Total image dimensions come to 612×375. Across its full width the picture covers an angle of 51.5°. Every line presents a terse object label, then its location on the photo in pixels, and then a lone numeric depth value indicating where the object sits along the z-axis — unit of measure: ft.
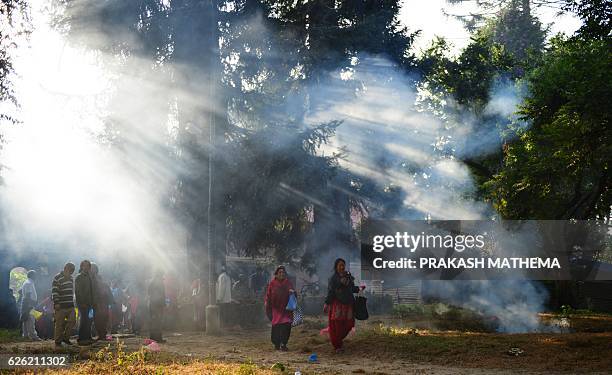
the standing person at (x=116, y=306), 57.16
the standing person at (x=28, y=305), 50.90
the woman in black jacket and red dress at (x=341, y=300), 40.57
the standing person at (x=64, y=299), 42.86
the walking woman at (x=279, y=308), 43.04
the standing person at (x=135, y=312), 55.36
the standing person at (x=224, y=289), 60.03
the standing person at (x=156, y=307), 47.34
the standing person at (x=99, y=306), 48.85
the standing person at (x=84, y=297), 45.27
